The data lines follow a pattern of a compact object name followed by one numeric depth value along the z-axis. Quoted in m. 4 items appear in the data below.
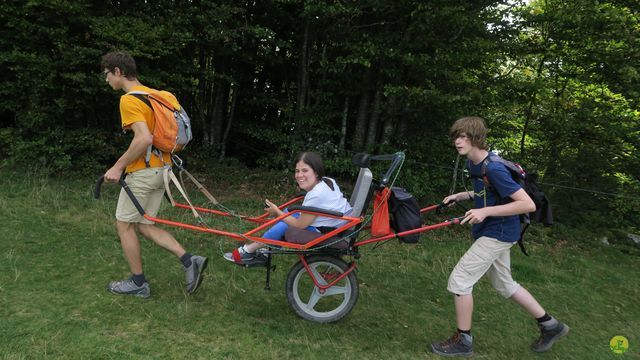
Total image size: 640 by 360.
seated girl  3.44
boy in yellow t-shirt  3.35
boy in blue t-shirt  3.08
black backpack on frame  3.49
